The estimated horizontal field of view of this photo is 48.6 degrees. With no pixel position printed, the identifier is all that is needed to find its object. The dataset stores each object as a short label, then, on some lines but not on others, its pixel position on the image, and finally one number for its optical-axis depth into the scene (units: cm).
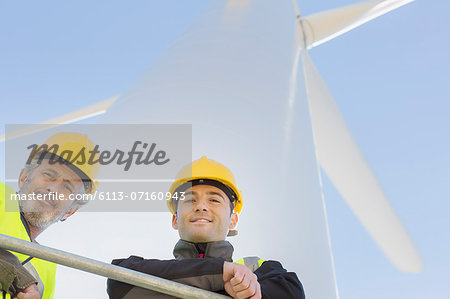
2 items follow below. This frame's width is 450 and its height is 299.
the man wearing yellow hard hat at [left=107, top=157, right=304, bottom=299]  207
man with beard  211
